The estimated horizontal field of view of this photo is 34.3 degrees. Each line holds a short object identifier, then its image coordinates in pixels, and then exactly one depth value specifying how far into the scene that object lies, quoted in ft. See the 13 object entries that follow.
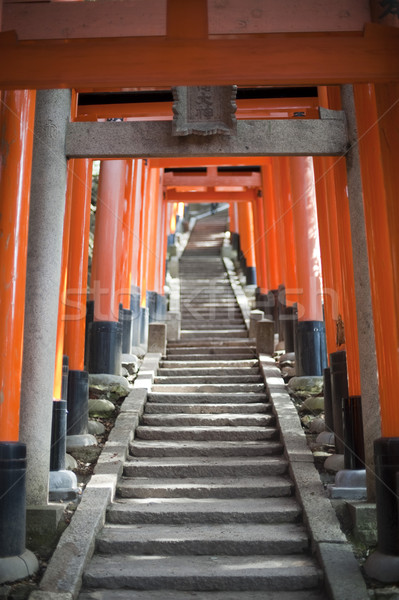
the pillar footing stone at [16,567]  14.24
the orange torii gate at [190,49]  14.56
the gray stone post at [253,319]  35.70
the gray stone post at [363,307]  18.11
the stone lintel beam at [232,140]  18.81
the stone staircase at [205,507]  14.90
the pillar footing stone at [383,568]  14.21
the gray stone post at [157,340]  32.53
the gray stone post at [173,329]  35.81
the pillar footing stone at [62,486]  18.31
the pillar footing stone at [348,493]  18.11
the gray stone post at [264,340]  31.60
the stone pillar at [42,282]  17.75
